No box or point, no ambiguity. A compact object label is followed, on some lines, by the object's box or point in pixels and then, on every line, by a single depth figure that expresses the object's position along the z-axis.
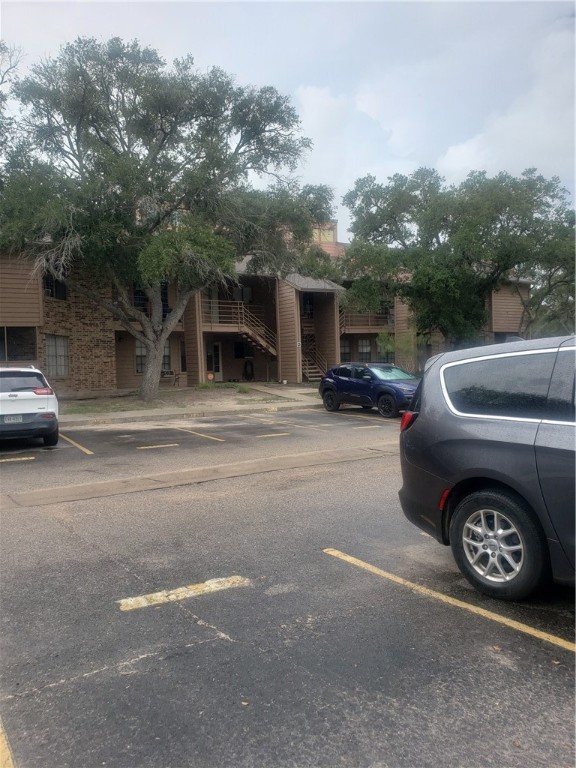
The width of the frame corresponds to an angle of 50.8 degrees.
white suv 11.31
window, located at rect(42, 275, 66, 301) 24.92
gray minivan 3.79
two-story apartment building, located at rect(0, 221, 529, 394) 23.27
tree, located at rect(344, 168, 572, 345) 24.89
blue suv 16.88
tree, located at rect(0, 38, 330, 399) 17.94
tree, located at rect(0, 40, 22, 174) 20.20
